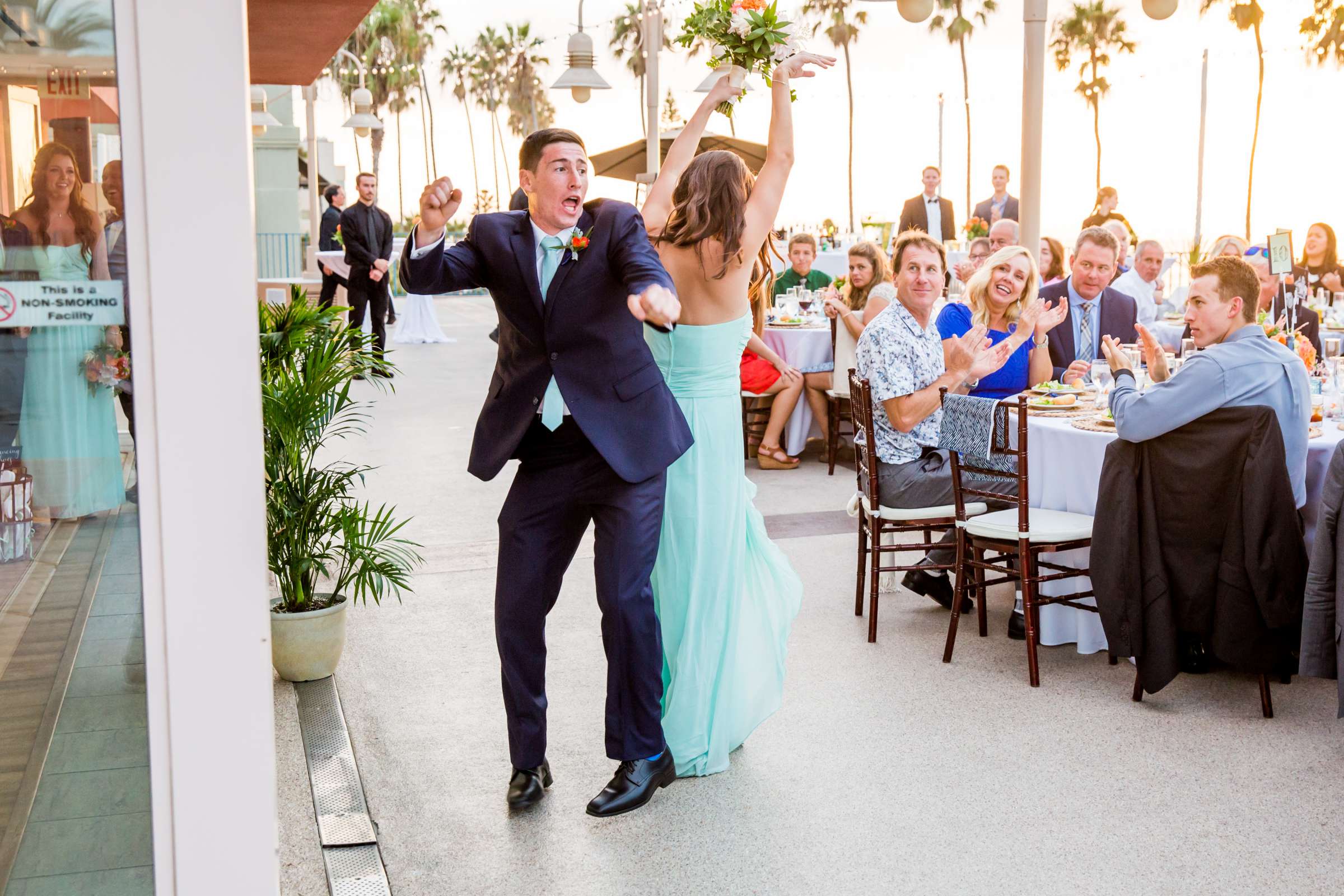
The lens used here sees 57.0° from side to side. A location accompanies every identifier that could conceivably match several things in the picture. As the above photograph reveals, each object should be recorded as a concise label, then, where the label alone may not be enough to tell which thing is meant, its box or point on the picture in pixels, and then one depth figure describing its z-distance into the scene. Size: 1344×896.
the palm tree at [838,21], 37.66
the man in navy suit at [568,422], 2.94
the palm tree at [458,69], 54.28
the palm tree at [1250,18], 23.23
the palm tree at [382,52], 41.34
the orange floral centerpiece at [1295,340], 4.79
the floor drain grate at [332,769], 3.08
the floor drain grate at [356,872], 2.79
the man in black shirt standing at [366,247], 11.48
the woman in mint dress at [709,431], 3.21
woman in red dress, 7.83
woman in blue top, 4.80
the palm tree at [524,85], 51.75
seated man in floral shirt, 4.36
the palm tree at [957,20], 35.78
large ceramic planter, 4.00
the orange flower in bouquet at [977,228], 11.46
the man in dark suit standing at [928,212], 13.02
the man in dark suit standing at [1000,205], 12.52
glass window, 1.68
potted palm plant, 3.81
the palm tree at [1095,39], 31.36
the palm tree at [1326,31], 23.23
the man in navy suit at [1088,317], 5.70
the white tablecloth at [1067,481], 4.24
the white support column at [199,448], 1.65
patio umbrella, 11.96
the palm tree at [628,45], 46.53
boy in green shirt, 9.73
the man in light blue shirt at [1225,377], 3.61
